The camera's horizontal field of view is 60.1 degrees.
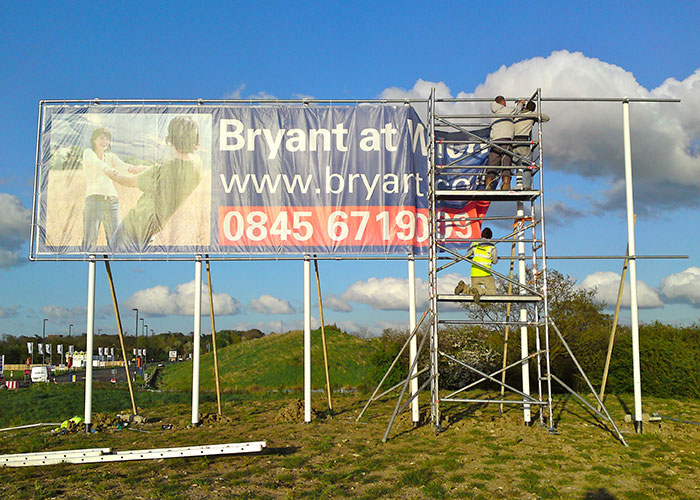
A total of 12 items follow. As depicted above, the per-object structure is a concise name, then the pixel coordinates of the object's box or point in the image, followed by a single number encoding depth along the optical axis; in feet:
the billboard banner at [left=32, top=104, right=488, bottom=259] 41.88
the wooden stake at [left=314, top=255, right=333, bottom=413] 42.26
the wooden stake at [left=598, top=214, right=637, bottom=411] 38.78
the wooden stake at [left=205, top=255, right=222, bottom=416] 41.68
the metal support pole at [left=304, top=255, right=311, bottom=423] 40.06
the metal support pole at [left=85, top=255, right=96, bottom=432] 40.04
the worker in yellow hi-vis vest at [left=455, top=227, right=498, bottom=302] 37.93
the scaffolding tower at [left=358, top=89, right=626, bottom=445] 37.76
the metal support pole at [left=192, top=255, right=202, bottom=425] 40.24
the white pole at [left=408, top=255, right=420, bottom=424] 39.45
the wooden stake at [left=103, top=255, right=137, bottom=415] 40.40
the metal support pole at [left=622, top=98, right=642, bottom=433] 37.63
